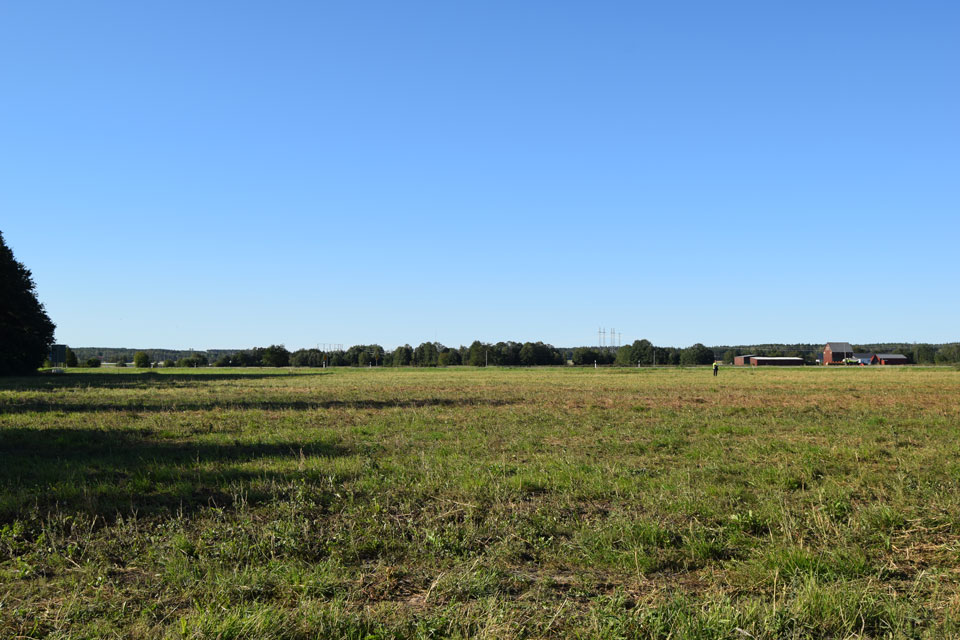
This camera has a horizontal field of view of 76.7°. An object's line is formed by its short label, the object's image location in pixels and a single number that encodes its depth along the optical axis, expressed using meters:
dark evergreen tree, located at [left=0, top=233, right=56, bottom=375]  61.38
